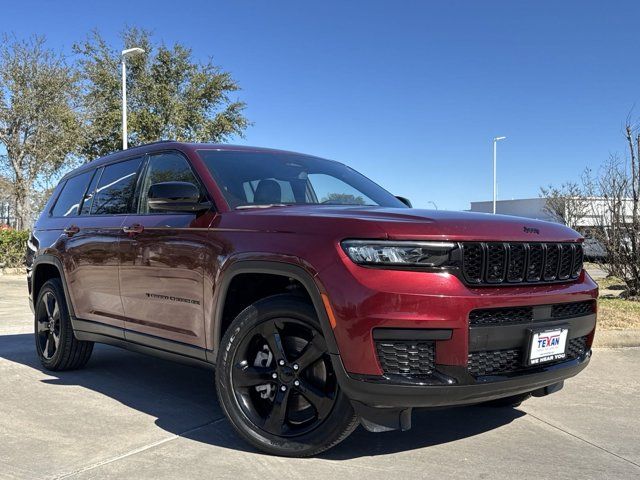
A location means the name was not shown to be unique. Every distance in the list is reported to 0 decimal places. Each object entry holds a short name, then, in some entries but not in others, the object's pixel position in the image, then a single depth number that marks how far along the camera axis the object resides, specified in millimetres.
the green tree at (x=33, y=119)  19250
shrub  16688
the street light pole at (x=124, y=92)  16947
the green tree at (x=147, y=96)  21562
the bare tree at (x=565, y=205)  17125
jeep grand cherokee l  2934
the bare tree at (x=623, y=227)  10219
